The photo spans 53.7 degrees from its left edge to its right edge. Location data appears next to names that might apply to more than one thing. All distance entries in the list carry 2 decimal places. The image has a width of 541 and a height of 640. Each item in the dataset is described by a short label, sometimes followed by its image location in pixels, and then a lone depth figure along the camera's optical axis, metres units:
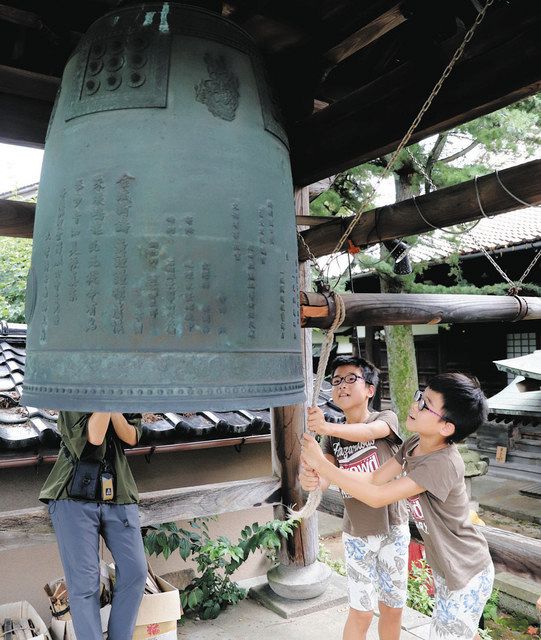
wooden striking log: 2.91
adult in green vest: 2.78
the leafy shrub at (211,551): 4.01
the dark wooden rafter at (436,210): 2.55
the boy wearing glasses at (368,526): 2.84
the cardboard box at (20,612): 3.29
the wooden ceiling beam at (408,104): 1.93
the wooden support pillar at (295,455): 3.92
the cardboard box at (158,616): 3.15
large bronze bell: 1.41
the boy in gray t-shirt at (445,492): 2.31
